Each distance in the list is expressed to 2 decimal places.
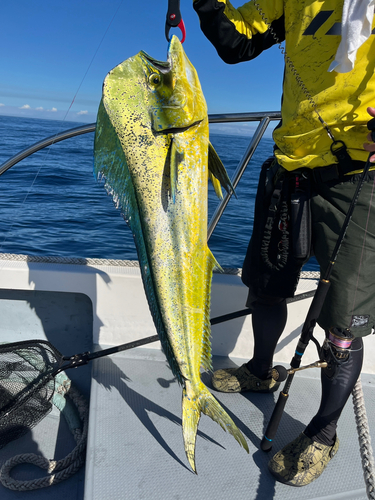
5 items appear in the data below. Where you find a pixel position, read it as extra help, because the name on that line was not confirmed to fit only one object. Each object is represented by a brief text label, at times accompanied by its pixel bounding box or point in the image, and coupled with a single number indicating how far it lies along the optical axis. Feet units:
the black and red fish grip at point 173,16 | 3.83
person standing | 4.59
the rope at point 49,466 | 6.28
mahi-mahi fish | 3.89
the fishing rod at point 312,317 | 4.56
